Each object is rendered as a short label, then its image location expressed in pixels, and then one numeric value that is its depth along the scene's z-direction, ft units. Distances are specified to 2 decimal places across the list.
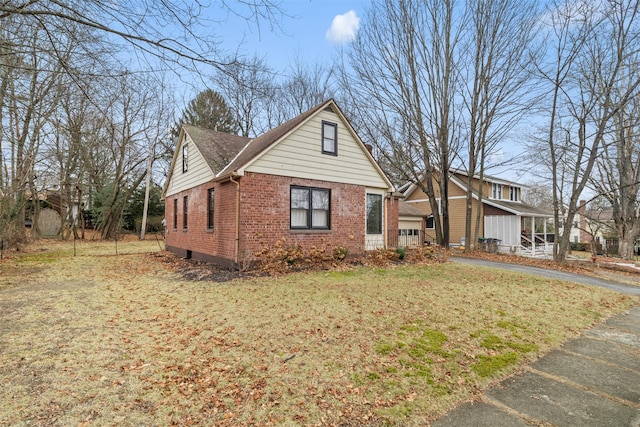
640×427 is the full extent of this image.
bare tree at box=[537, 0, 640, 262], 45.14
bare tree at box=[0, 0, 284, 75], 12.83
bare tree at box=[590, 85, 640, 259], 55.88
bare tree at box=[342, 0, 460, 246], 59.36
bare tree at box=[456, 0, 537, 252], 54.29
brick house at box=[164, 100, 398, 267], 33.50
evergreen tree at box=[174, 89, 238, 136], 104.27
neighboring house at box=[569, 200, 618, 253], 96.58
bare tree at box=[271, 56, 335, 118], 88.79
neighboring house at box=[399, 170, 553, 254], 72.84
